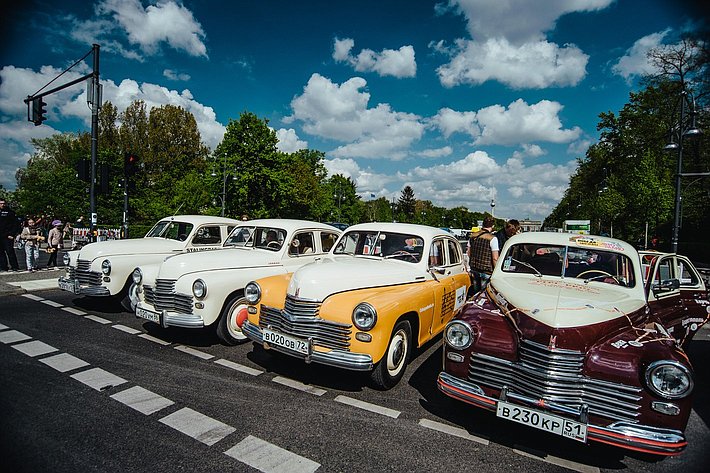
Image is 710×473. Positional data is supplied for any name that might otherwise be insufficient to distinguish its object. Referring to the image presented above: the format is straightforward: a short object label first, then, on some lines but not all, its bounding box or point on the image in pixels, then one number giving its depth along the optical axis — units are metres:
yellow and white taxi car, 4.14
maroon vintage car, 2.91
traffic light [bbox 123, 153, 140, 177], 11.73
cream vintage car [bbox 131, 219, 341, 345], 5.64
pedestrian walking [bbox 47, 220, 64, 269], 12.73
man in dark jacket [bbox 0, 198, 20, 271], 11.17
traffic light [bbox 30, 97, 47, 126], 12.24
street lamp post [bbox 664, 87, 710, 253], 11.92
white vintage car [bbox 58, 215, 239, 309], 7.36
